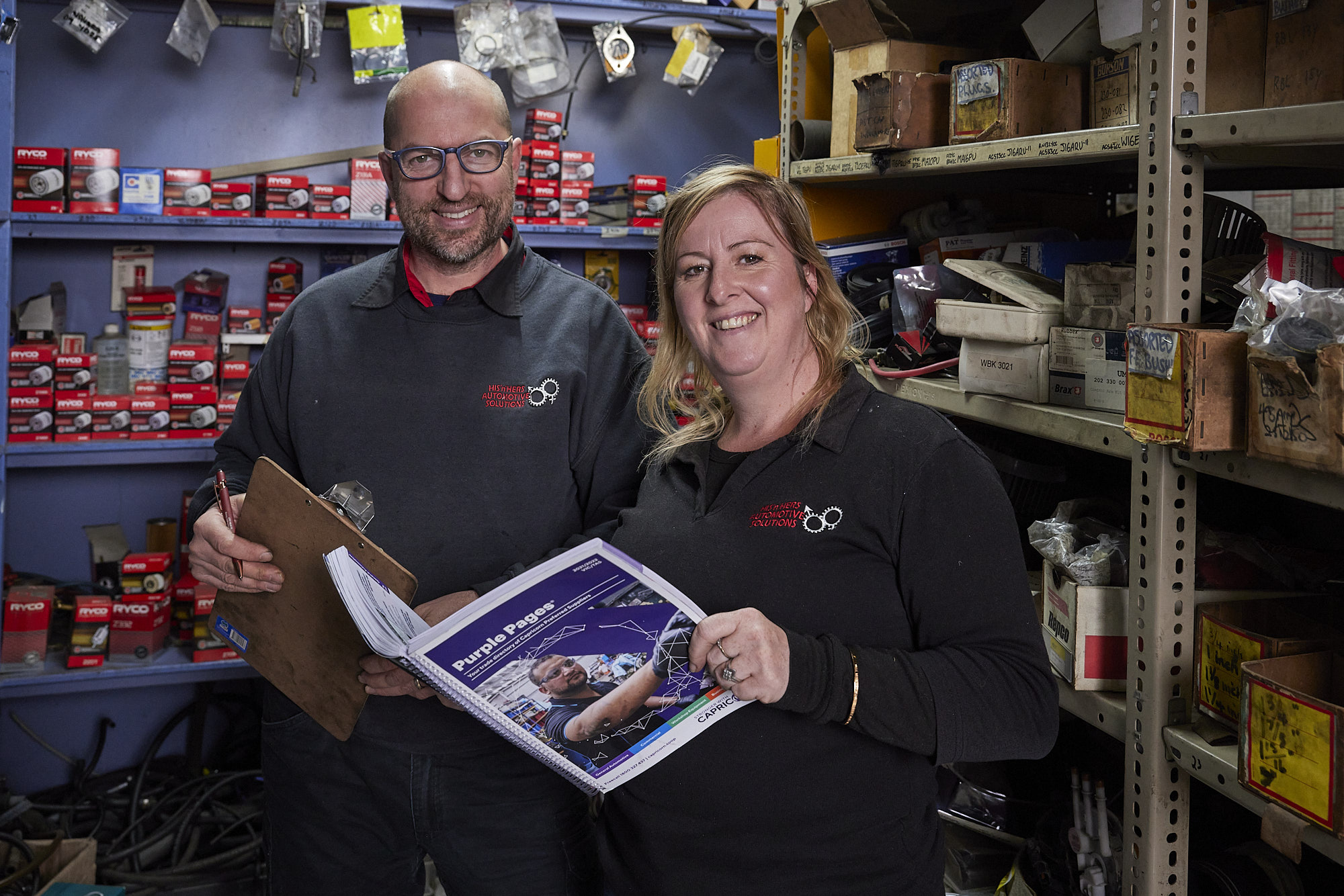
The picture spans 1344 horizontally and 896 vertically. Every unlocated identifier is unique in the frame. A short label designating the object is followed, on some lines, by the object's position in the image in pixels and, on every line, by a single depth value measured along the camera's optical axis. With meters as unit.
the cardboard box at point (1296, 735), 1.14
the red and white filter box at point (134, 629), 3.03
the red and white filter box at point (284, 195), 3.11
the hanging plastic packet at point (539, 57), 3.33
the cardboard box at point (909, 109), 1.96
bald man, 1.74
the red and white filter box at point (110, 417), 3.02
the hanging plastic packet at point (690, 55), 3.47
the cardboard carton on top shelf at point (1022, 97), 1.75
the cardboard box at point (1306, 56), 1.36
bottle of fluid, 3.15
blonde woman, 1.17
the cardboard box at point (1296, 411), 1.08
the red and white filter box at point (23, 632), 2.95
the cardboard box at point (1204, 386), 1.25
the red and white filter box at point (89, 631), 2.98
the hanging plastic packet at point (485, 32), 3.29
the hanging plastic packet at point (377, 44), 3.23
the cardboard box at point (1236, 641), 1.32
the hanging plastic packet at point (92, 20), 3.04
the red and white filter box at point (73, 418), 2.98
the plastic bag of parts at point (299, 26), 3.16
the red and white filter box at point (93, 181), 2.94
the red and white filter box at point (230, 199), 3.04
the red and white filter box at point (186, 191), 3.02
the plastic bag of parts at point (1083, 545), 1.63
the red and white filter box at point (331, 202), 3.14
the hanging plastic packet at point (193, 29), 3.14
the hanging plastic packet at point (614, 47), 3.46
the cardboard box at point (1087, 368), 1.64
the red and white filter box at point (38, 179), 2.89
